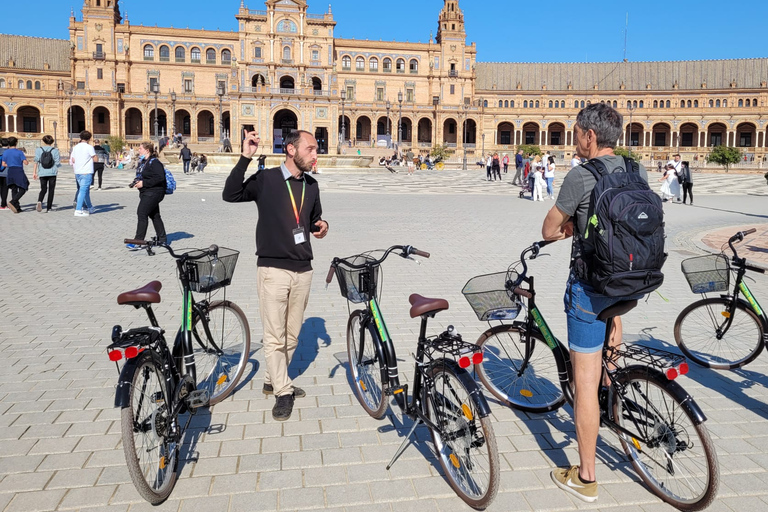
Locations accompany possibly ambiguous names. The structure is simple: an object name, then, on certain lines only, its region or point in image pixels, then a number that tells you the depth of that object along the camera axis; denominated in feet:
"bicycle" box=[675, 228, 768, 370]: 17.25
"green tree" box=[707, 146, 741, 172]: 191.52
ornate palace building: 241.96
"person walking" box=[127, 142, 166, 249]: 35.50
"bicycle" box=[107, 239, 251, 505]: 10.41
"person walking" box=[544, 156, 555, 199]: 79.92
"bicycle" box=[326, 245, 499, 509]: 10.55
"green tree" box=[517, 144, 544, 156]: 228.18
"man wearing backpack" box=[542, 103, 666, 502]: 9.65
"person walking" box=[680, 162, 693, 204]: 73.54
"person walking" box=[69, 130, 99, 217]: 47.26
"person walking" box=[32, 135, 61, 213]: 50.37
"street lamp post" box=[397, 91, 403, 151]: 261.03
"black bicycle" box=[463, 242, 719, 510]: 10.35
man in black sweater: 14.03
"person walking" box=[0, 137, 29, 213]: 50.49
